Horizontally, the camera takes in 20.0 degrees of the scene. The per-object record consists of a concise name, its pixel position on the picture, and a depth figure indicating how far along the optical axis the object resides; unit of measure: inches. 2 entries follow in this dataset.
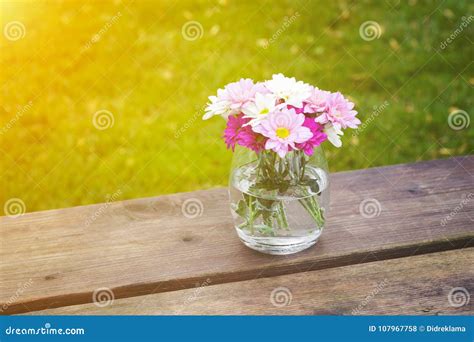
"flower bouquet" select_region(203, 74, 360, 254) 45.2
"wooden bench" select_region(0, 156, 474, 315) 45.8
